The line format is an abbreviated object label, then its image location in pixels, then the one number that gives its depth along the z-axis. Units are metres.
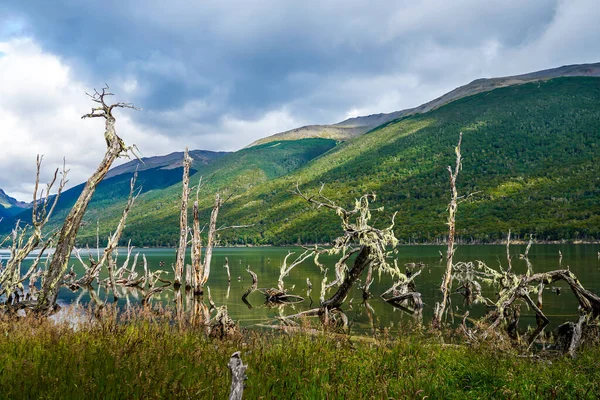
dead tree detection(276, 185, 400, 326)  17.30
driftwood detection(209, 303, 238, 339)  13.41
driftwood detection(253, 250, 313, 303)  33.72
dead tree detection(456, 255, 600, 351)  13.65
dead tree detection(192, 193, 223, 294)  21.95
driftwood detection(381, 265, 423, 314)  28.36
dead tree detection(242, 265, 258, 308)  35.22
